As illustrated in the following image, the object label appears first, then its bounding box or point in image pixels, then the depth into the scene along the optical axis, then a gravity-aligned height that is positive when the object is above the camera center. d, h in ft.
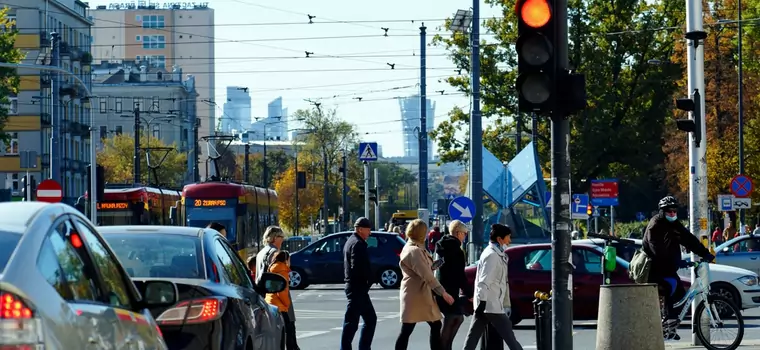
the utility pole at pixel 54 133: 157.07 +6.08
